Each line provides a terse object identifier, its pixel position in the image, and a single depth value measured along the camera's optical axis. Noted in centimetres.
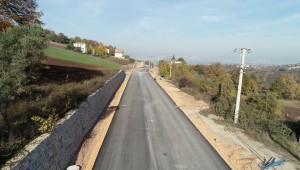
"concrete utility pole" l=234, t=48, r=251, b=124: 1709
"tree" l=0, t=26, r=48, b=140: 1504
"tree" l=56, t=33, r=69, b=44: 13179
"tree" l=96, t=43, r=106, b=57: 14025
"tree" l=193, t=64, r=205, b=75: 13665
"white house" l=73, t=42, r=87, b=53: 14550
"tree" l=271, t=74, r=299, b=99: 10200
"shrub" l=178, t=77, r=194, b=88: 4561
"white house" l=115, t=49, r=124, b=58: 18550
